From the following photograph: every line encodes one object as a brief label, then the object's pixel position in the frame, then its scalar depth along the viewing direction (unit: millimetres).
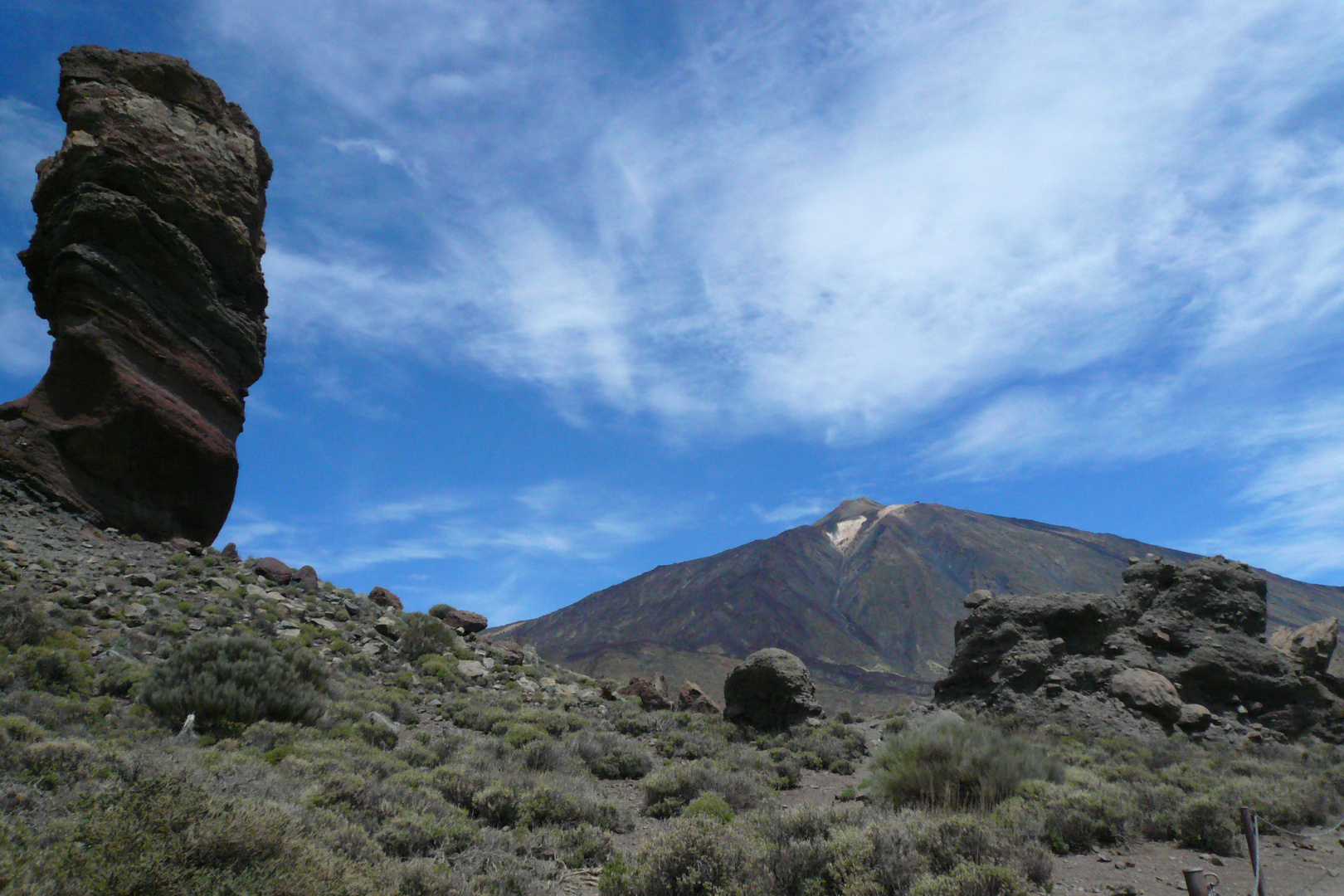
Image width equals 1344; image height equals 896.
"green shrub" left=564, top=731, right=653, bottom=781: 10211
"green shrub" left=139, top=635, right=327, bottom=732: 8492
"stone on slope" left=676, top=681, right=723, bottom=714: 16219
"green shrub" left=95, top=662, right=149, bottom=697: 8875
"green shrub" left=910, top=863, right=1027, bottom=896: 4184
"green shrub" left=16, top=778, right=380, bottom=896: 3414
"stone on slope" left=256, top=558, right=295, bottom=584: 17812
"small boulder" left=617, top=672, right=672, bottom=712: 16709
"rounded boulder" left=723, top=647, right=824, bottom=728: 14656
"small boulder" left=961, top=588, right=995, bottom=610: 17020
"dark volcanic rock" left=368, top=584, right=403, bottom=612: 20078
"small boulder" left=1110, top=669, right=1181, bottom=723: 13148
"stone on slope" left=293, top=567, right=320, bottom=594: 18266
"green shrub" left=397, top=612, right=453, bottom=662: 16500
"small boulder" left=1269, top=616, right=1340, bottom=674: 15641
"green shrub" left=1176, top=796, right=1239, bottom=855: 5957
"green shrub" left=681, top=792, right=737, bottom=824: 7234
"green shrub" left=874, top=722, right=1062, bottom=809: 7311
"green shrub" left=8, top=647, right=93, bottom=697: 7996
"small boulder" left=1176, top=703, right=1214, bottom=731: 13047
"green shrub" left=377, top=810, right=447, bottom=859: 5535
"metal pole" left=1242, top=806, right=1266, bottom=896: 4395
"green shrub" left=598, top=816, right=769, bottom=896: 4734
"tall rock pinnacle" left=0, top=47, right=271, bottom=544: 15680
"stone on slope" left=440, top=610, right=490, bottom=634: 20000
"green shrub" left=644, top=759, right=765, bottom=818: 8047
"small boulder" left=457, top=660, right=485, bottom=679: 15992
